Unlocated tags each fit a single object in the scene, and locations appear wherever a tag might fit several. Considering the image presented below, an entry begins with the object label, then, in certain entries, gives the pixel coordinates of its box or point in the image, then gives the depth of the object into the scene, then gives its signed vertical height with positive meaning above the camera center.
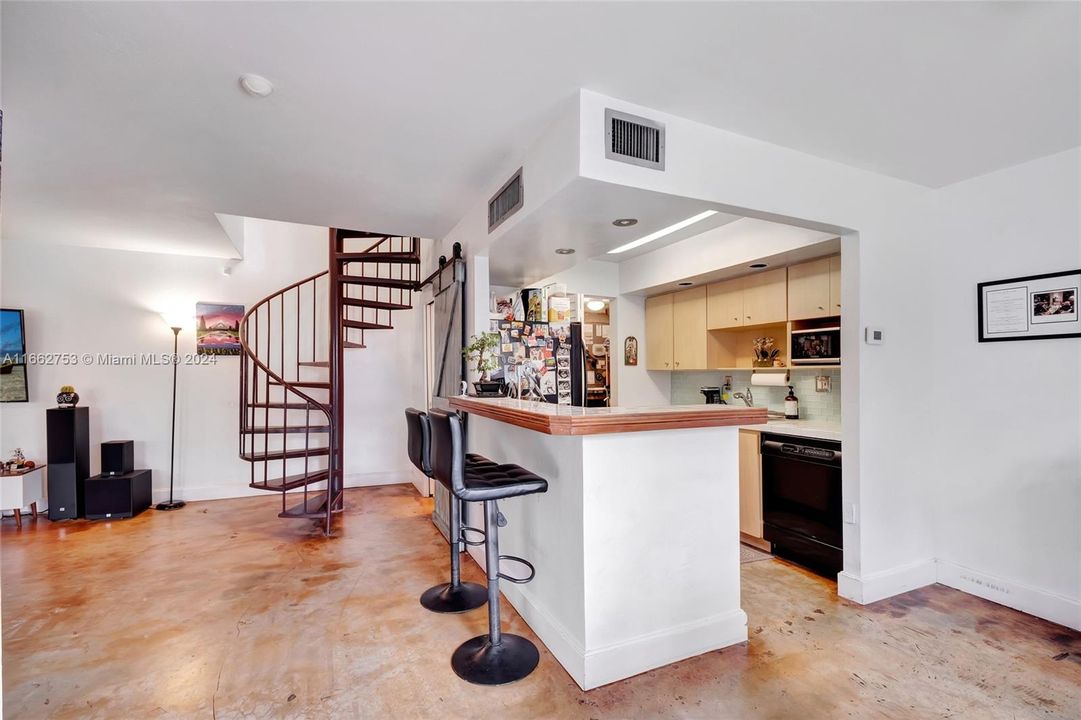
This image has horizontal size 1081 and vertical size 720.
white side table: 4.27 -1.03
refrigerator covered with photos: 4.12 +0.18
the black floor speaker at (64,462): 4.41 -0.79
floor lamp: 4.84 -0.78
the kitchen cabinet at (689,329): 4.55 +0.32
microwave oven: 3.44 +0.11
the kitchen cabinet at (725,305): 4.17 +0.50
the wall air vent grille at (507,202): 2.66 +0.91
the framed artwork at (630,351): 5.23 +0.14
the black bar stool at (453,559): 2.65 -1.10
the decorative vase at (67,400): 4.52 -0.26
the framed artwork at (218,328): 5.21 +0.43
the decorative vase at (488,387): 3.23 -0.13
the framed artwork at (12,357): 4.58 +0.13
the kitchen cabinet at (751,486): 3.65 -0.89
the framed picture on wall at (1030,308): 2.61 +0.29
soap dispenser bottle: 3.99 -0.34
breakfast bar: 2.07 -0.74
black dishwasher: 3.08 -0.89
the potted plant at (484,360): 3.19 +0.04
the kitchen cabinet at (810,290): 3.49 +0.51
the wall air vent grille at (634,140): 2.16 +0.98
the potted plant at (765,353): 4.16 +0.08
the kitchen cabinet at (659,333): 4.95 +0.32
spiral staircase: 4.45 +0.19
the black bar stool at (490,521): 2.12 -0.70
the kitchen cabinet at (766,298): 3.79 +0.51
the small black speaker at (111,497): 4.45 -1.11
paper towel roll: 3.93 -0.13
